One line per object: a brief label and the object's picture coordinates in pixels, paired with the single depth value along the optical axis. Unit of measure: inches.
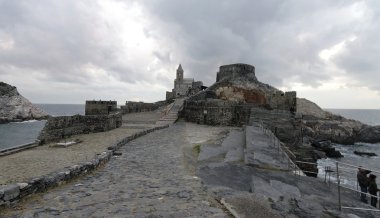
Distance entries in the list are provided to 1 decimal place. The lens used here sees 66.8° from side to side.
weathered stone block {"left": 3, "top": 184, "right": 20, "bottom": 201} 234.1
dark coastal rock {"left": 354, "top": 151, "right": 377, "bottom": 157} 1542.8
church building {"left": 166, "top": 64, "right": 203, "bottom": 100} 1998.0
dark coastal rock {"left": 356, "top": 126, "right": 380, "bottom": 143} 2178.9
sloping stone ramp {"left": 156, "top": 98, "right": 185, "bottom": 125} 1028.4
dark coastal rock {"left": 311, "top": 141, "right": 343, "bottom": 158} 1423.5
